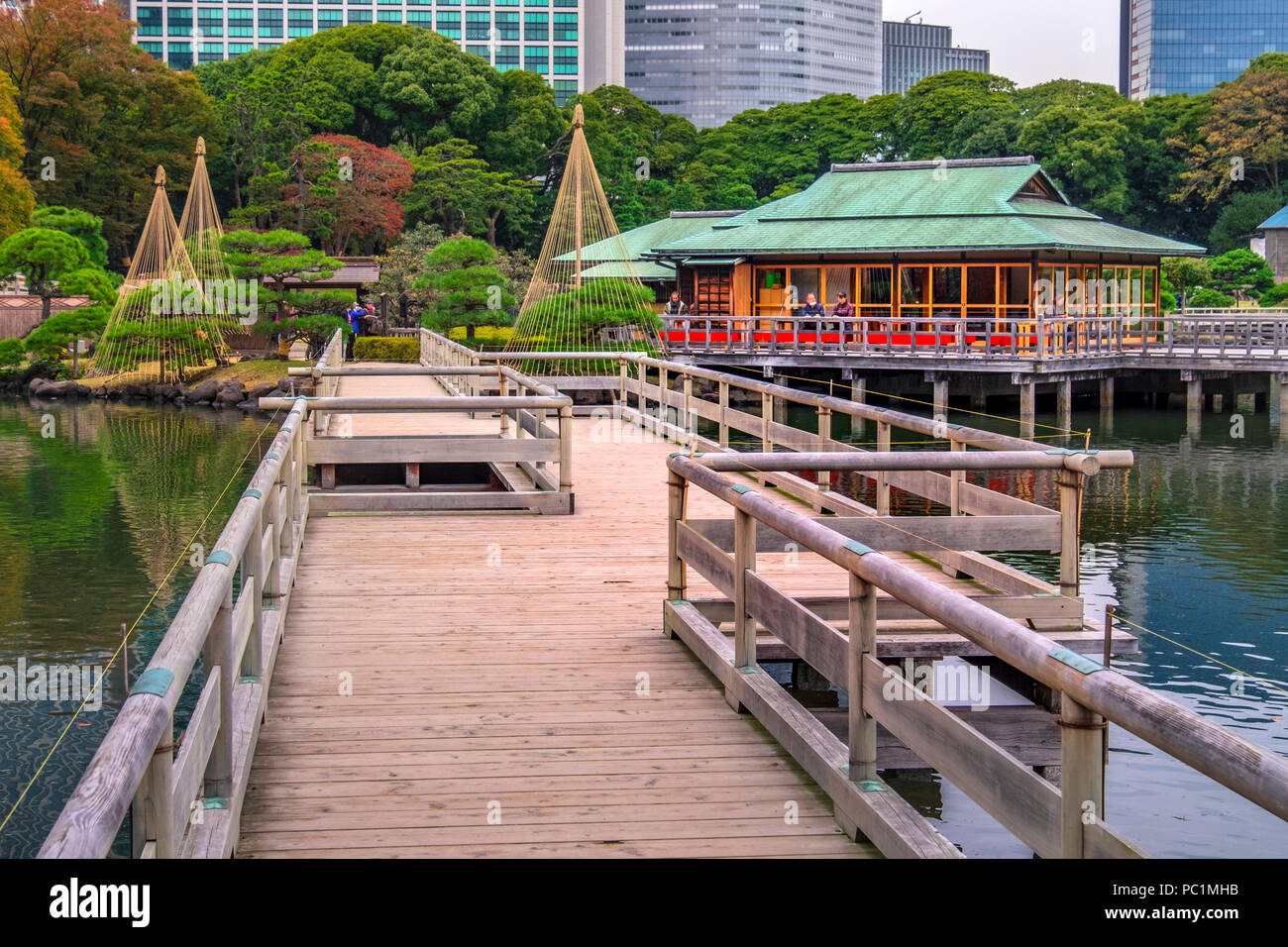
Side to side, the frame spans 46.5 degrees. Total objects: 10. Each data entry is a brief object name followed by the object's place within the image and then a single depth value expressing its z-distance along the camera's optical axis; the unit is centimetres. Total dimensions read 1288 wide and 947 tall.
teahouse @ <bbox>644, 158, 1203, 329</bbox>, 4062
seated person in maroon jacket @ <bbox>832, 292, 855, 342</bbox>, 3838
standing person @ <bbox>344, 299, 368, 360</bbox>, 4122
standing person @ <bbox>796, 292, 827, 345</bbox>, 3906
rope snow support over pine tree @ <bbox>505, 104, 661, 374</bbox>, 3462
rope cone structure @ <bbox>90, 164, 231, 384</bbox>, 4350
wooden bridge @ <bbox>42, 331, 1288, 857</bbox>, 373
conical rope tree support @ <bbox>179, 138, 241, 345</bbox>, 4397
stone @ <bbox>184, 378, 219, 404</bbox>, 4309
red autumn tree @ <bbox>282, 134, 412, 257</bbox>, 6009
